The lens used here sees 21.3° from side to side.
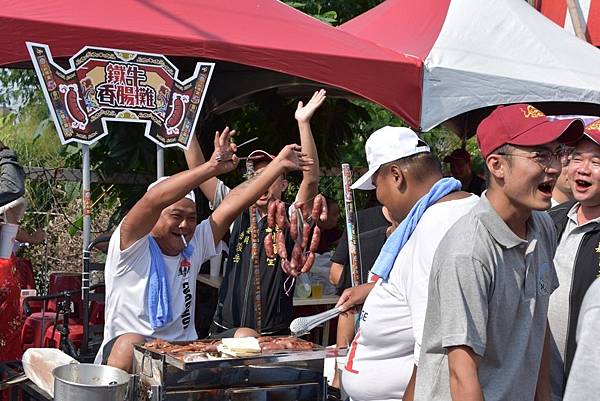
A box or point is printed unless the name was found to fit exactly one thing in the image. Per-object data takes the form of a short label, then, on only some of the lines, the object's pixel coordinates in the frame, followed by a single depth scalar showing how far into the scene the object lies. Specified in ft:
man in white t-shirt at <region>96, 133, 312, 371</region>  23.85
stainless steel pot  20.21
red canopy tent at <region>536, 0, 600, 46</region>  61.53
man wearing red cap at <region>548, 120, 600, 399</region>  20.18
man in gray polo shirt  14.51
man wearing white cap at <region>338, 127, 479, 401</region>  17.80
